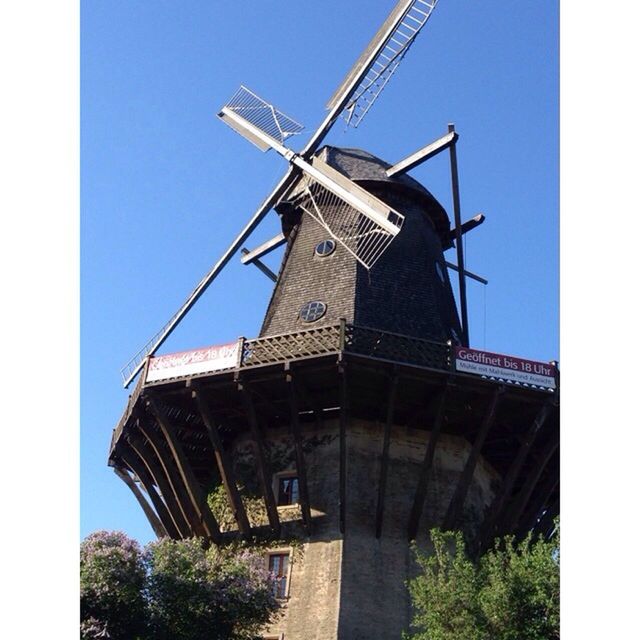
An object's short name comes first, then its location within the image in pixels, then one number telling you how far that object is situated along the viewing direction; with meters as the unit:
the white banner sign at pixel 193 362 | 20.94
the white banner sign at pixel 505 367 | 20.59
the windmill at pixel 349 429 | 20.34
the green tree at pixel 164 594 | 17.02
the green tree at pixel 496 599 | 15.95
